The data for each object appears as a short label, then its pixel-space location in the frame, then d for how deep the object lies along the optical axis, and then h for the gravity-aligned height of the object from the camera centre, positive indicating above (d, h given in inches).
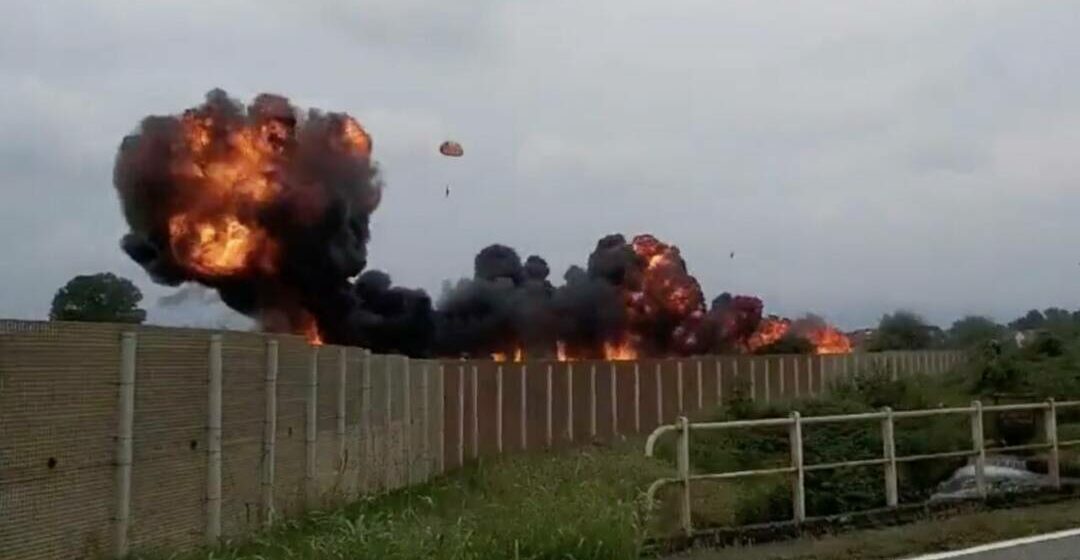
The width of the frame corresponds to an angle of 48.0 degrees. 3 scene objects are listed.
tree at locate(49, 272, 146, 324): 1958.7 +122.6
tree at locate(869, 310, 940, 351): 1765.5 +60.6
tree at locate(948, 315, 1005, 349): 1439.5 +55.2
